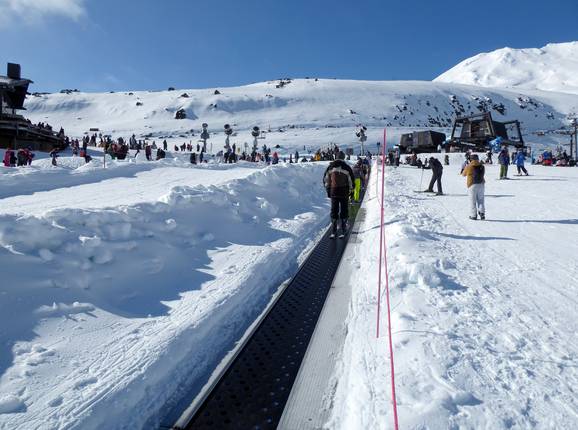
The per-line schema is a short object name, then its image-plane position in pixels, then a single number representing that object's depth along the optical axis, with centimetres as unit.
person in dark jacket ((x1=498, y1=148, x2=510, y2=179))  1823
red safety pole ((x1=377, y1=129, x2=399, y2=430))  216
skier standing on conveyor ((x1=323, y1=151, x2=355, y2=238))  757
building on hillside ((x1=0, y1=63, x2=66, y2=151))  2617
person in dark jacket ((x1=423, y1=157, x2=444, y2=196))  1295
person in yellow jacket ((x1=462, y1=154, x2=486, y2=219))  844
